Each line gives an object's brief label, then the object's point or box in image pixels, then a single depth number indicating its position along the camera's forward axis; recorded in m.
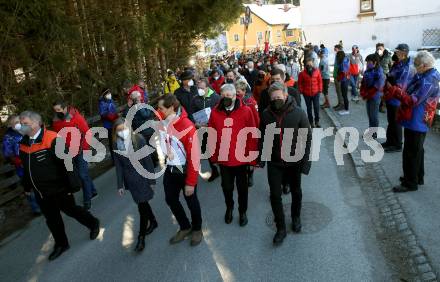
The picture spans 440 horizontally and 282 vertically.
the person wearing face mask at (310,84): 9.37
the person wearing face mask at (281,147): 4.57
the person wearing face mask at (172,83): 13.05
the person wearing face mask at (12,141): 6.18
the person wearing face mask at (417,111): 5.23
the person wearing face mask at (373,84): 7.93
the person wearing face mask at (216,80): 10.48
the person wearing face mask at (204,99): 7.04
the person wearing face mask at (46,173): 4.80
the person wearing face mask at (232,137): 5.04
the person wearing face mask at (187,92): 7.37
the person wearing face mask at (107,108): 8.25
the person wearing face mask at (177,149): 4.61
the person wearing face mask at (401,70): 6.37
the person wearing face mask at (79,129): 6.48
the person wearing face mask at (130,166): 4.78
